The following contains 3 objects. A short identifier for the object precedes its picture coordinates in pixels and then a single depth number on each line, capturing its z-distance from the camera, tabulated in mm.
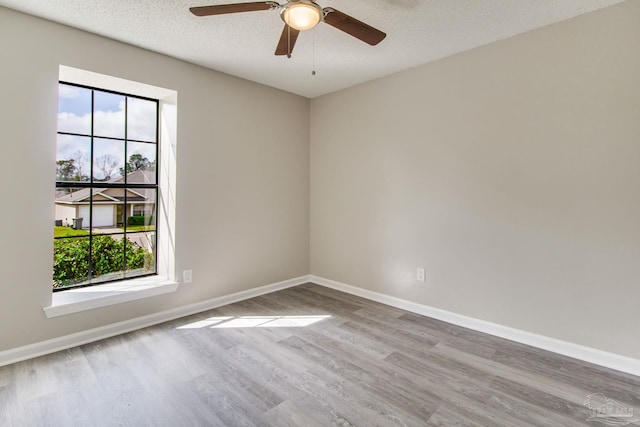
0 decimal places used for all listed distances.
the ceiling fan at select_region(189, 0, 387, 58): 1622
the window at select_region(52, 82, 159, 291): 2727
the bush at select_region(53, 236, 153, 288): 2725
